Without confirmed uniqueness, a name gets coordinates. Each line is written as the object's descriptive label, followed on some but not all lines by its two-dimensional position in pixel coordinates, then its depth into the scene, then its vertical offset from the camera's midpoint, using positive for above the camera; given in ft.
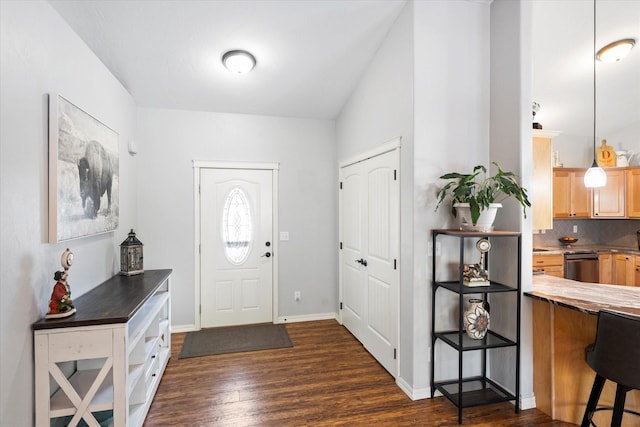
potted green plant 7.56 +0.43
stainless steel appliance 14.65 -2.36
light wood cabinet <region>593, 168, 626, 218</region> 15.29 +0.80
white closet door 9.55 -1.37
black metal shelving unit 7.61 -3.16
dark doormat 11.36 -4.76
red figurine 5.94 -1.56
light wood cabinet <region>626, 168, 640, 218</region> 15.05 +0.97
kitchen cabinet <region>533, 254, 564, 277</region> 14.26 -2.19
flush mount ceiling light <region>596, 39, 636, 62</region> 11.00 +5.64
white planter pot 7.85 -0.09
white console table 5.76 -2.86
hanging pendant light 9.31 +1.06
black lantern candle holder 9.80 -1.32
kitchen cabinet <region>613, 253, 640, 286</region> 14.55 -2.51
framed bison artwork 6.30 +0.89
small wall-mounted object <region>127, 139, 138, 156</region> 11.39 +2.32
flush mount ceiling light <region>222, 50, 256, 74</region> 10.15 +4.82
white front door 13.43 -1.43
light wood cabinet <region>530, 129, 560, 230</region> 10.30 +1.09
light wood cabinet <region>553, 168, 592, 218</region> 15.42 +0.90
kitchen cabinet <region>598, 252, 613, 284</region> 15.03 -2.47
